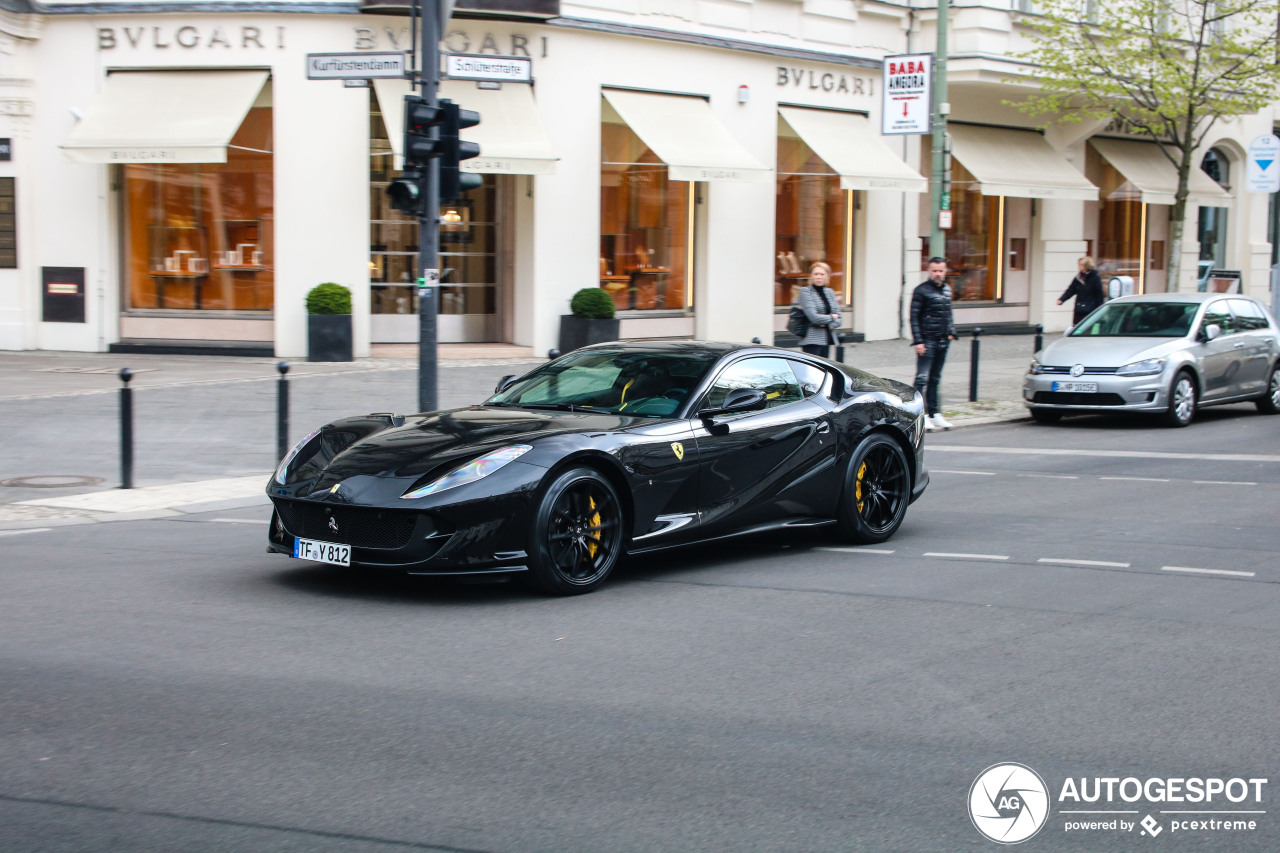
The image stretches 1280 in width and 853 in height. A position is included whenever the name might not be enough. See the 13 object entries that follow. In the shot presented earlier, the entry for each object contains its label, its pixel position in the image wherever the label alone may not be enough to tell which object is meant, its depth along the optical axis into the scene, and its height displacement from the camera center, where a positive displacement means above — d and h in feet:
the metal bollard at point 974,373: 60.70 -3.01
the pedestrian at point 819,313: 53.57 -0.54
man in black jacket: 53.26 -1.15
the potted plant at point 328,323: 68.13 -1.41
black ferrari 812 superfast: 23.71 -3.02
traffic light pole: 41.04 +1.28
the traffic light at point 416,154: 40.19 +3.83
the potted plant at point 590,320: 73.00 -1.21
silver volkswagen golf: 54.29 -2.20
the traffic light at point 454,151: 40.42 +3.98
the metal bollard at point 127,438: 36.88 -3.70
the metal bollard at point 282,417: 39.68 -3.39
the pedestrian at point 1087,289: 74.69 +0.62
